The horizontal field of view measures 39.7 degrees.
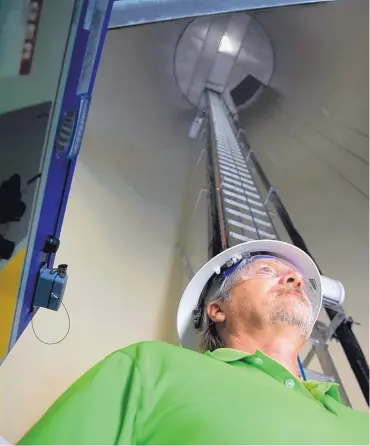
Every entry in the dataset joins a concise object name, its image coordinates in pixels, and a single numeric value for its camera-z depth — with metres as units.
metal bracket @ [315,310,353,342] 1.76
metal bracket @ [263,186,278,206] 2.38
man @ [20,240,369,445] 0.79
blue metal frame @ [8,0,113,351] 0.96
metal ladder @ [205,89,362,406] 1.83
